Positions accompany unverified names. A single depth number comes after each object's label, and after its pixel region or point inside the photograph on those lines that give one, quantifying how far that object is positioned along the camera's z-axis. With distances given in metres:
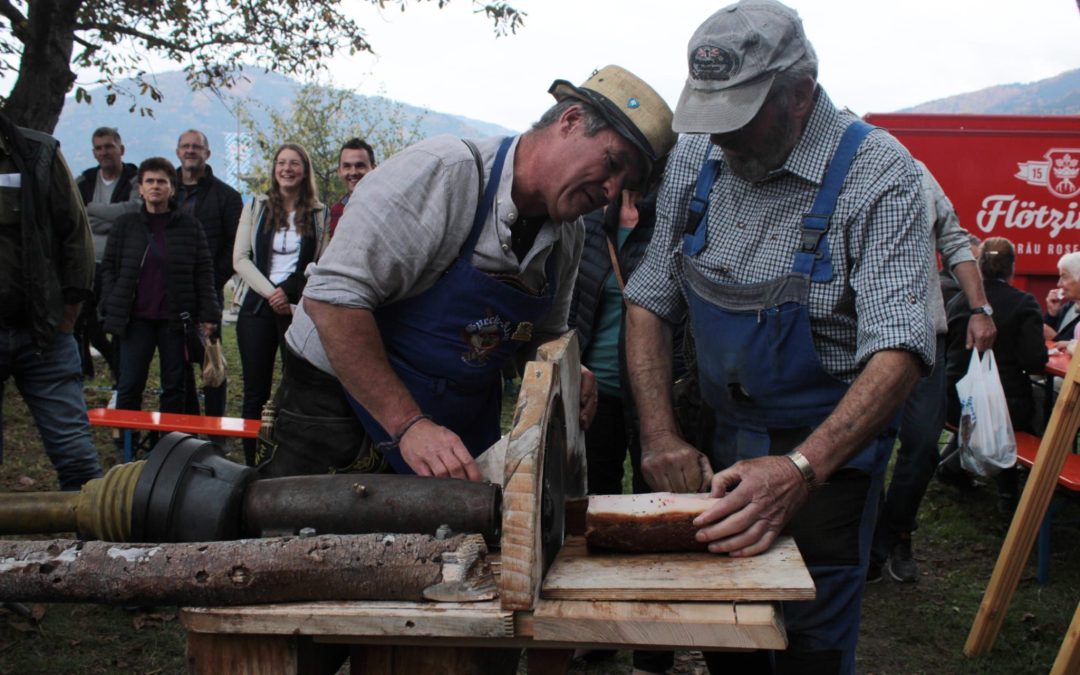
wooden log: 1.50
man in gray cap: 1.92
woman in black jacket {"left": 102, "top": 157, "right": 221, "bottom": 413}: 5.65
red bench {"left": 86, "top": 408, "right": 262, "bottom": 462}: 5.29
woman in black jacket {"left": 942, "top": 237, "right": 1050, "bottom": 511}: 5.52
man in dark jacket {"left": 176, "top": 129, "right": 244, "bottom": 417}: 6.68
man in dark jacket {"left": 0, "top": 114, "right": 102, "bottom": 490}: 3.56
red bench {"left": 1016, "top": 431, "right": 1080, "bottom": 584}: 4.54
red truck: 8.54
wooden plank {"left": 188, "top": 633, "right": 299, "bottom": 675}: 1.59
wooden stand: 1.46
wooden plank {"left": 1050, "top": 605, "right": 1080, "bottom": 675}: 2.86
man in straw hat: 2.06
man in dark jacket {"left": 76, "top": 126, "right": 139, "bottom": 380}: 6.95
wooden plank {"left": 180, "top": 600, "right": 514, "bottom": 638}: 1.48
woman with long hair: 5.61
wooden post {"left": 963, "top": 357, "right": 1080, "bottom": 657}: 3.32
